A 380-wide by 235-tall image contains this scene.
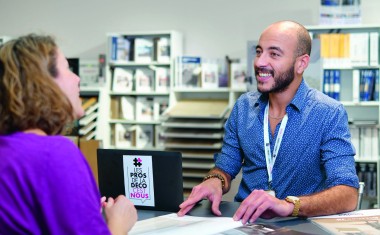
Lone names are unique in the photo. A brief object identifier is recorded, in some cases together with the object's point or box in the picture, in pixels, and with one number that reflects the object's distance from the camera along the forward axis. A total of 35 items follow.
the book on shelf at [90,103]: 5.51
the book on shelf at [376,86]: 4.83
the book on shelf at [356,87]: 4.88
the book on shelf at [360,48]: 4.80
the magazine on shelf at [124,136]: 5.63
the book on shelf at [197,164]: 4.97
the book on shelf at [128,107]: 5.62
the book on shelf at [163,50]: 5.44
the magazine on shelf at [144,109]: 5.64
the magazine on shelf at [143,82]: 5.58
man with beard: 1.87
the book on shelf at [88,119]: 5.43
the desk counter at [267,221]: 1.41
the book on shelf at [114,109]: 5.66
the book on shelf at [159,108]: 5.57
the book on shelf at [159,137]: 5.25
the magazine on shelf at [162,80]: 5.49
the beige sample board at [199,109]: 5.02
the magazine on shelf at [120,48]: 5.47
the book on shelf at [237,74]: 5.28
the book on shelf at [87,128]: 5.44
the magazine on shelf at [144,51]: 5.49
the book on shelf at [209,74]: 5.32
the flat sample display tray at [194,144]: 4.95
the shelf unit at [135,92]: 5.48
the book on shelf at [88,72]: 5.89
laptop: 1.62
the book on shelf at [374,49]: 4.76
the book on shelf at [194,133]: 4.93
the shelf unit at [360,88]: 4.80
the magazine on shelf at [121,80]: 5.60
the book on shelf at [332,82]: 4.91
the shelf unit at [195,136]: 4.96
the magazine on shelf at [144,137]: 5.61
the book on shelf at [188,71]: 5.31
